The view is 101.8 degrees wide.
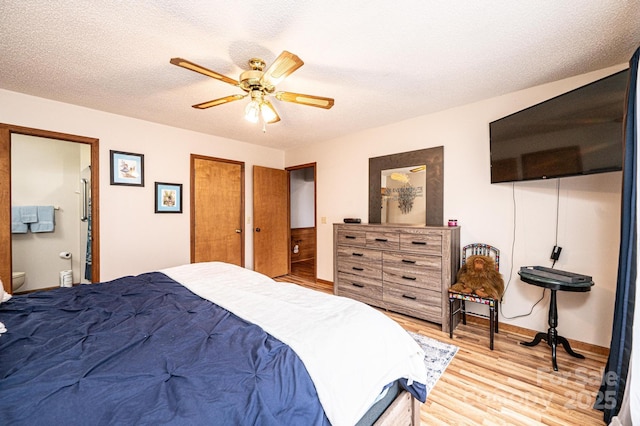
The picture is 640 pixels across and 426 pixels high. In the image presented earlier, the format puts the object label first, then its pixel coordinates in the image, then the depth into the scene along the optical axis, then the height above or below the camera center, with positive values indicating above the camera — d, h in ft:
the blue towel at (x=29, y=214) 12.05 -0.26
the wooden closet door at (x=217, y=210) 12.69 -0.03
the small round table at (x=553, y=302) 6.58 -2.54
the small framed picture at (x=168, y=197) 11.53 +0.54
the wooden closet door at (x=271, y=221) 14.70 -0.65
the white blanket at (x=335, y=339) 3.31 -1.92
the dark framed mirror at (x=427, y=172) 10.30 +1.61
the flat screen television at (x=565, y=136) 5.70 +1.97
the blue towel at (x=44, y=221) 12.38 -0.61
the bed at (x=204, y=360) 2.54 -1.88
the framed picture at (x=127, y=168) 10.36 +1.66
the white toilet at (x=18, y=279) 11.08 -3.06
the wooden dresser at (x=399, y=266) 8.90 -2.14
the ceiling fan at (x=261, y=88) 5.50 +2.93
